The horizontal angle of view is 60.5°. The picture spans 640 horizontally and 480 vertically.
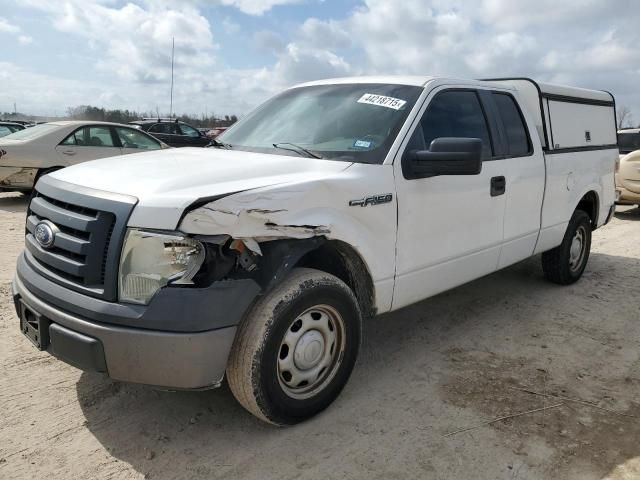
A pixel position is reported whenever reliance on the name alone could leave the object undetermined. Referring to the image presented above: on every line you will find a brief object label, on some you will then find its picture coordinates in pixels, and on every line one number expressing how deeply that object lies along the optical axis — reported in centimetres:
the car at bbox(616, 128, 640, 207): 1005
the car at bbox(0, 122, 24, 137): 1390
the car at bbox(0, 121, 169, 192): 947
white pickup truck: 249
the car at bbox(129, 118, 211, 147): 1662
